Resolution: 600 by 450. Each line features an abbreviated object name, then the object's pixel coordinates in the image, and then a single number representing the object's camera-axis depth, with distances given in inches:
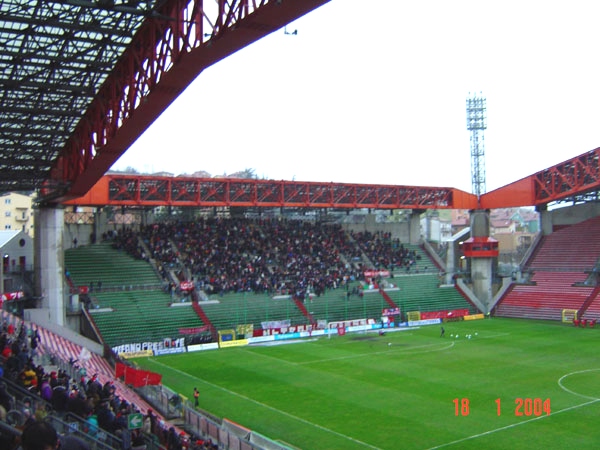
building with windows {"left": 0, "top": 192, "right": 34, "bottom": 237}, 3646.7
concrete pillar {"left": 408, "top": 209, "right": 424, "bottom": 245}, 2829.7
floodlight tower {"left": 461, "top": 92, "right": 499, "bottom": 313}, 2613.2
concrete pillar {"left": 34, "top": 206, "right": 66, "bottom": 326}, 1633.9
